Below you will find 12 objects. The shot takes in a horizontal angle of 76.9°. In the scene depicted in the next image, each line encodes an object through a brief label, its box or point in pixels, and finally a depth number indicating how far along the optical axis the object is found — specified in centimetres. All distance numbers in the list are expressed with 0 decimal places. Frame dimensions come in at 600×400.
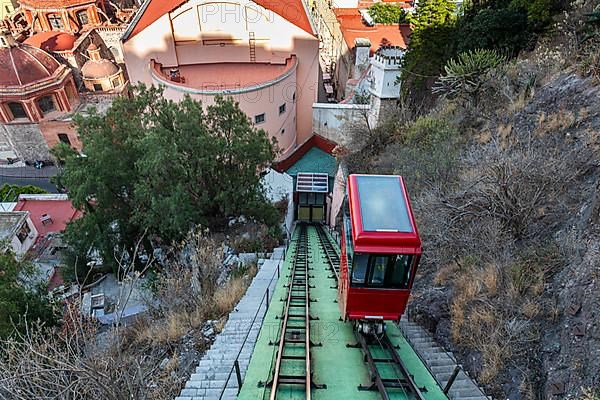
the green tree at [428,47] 2045
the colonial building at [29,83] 3331
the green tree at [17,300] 1139
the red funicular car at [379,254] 742
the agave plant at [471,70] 1541
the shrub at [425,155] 1320
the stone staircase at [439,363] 682
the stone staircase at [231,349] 712
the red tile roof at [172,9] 2661
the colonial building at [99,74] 3772
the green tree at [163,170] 1500
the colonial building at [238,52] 2650
